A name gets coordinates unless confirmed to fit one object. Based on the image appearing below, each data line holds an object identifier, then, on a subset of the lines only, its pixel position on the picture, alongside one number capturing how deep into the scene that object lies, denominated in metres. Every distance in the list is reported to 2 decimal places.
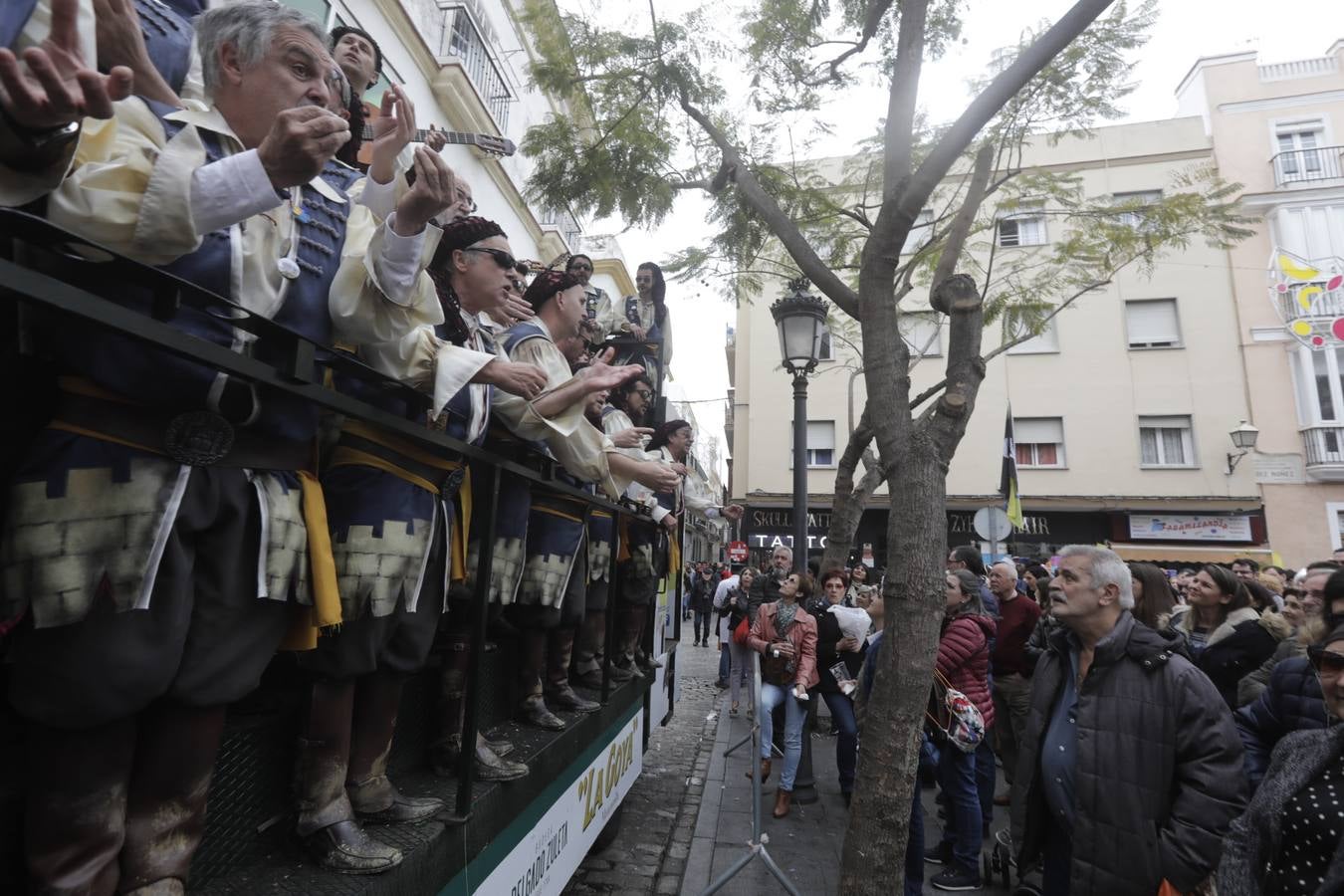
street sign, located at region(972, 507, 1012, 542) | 10.00
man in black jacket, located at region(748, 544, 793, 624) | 9.33
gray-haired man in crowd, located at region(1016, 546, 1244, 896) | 2.58
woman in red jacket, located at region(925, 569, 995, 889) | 4.68
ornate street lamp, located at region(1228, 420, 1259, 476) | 16.76
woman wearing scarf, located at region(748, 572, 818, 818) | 6.19
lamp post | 7.27
